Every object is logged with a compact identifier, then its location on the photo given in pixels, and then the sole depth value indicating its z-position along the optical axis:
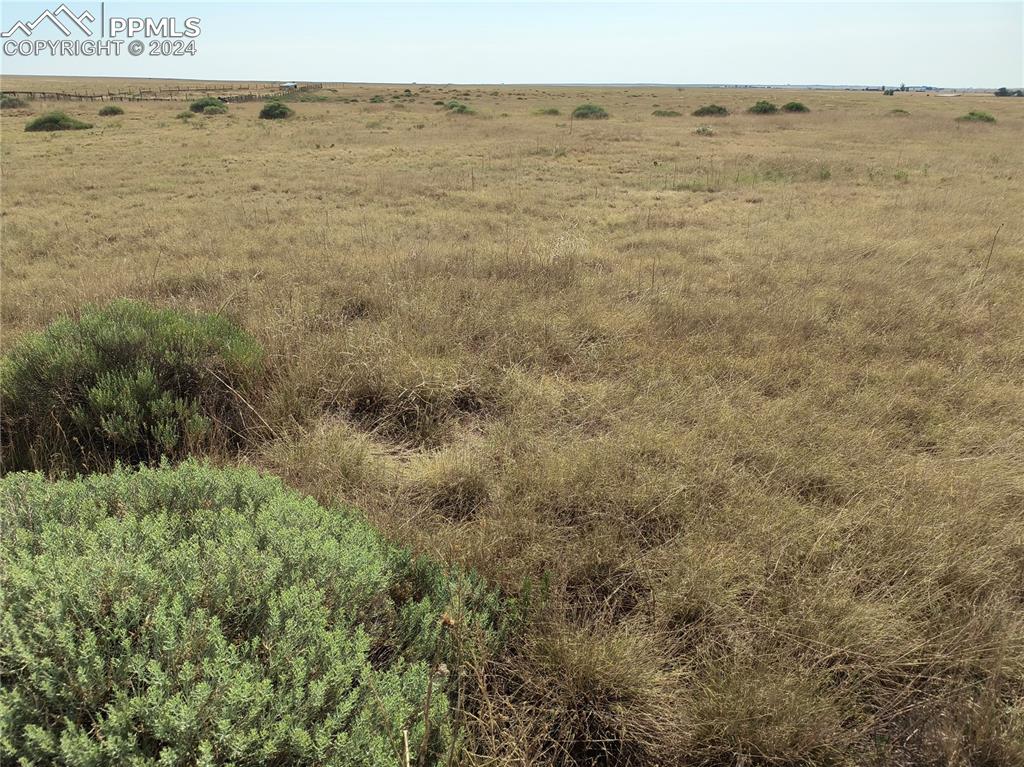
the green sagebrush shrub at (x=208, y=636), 1.25
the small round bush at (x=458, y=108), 33.95
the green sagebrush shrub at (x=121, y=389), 3.10
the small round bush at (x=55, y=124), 24.16
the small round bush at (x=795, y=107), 35.19
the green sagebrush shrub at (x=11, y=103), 35.78
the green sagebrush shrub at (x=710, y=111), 34.72
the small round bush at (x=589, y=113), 32.12
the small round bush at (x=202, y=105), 35.84
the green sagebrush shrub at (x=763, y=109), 34.90
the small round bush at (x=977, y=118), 26.75
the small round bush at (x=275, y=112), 31.28
